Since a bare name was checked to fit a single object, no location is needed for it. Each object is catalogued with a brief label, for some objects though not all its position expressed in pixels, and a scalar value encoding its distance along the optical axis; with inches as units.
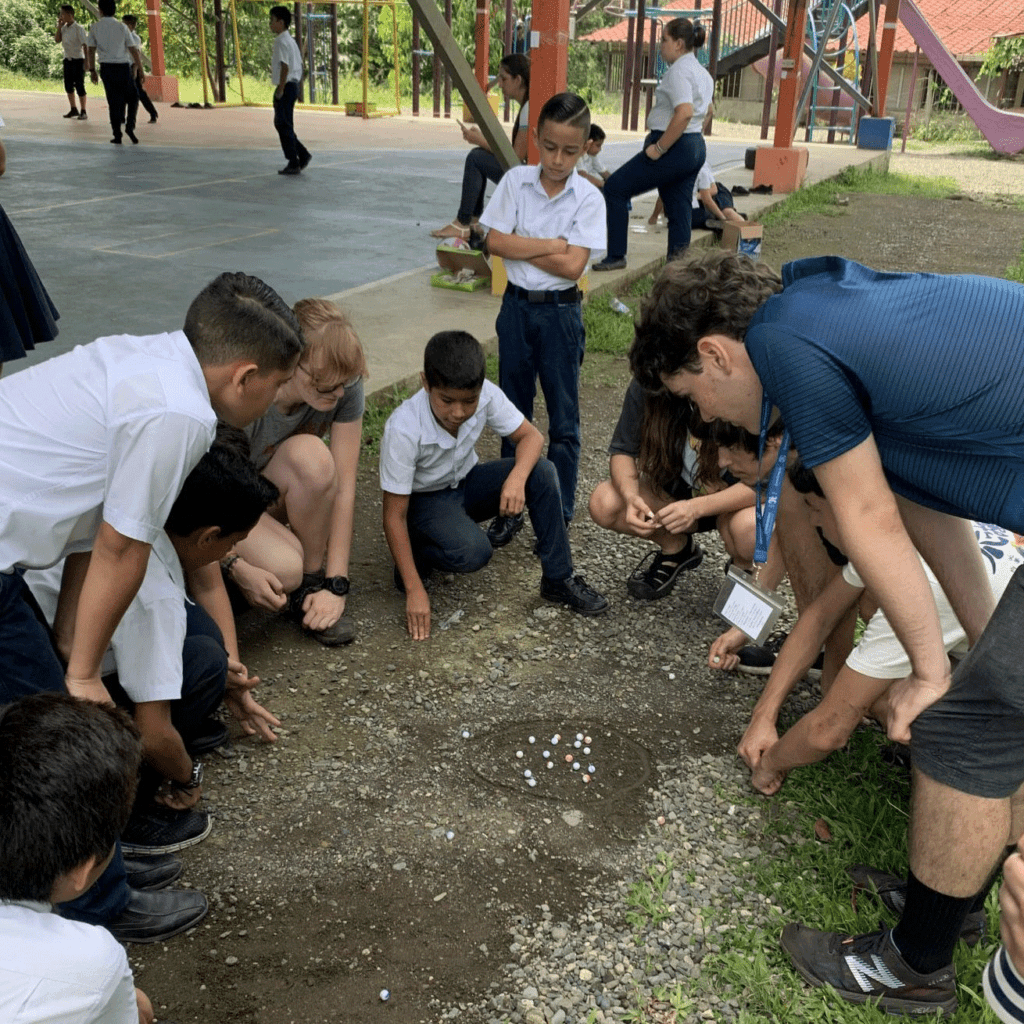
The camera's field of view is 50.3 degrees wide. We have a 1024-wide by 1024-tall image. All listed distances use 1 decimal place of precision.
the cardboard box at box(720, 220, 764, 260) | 304.5
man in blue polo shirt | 71.1
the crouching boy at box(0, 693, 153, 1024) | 53.1
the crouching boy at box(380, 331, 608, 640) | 128.3
